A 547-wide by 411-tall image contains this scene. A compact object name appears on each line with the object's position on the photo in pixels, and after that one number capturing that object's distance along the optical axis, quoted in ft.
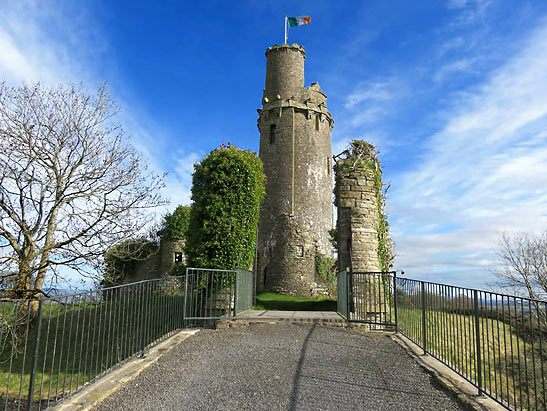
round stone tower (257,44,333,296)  79.30
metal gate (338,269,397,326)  31.96
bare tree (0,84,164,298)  31.60
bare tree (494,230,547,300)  60.70
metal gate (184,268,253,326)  30.83
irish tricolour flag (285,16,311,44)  100.07
